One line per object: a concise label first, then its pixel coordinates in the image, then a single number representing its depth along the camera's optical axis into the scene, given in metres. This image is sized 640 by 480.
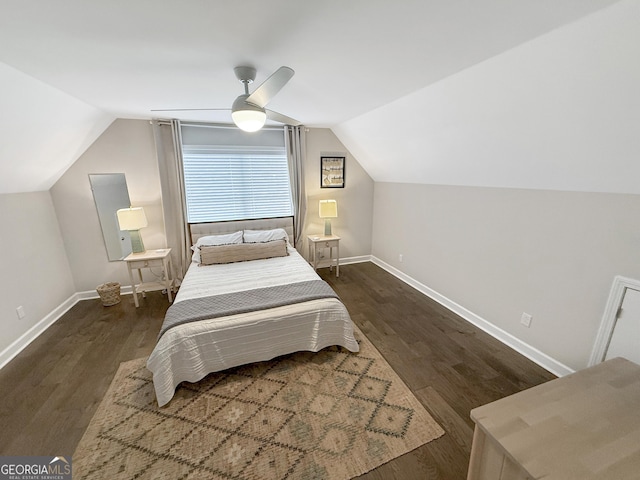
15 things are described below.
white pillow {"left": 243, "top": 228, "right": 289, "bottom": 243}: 3.52
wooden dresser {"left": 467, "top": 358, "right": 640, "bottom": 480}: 0.93
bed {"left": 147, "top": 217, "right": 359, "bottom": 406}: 1.91
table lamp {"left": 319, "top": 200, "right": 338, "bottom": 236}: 3.98
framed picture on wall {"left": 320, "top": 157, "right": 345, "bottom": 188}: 4.14
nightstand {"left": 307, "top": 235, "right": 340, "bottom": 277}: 3.96
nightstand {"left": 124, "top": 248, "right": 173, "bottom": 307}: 3.11
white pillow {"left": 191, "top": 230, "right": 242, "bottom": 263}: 3.29
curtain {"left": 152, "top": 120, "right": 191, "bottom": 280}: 3.29
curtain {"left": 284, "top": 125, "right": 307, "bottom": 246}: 3.79
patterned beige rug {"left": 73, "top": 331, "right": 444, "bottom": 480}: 1.44
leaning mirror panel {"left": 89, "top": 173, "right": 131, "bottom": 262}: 3.21
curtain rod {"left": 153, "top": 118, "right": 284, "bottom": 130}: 3.24
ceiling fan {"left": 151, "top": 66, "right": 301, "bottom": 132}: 1.62
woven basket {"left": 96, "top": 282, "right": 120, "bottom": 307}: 3.17
